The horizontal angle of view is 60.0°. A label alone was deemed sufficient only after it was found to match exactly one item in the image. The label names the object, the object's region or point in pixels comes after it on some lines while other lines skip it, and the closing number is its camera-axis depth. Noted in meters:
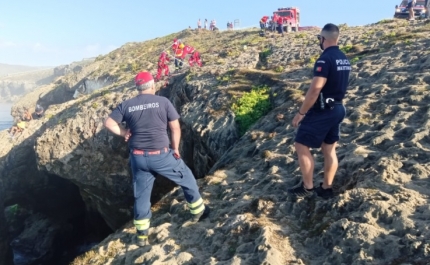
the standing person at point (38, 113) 31.14
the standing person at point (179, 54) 20.55
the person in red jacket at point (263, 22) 32.03
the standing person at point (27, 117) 32.00
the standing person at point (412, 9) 24.28
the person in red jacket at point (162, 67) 19.14
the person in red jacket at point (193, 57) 19.75
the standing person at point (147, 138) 5.72
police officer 5.13
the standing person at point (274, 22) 31.34
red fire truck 33.78
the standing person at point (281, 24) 29.52
